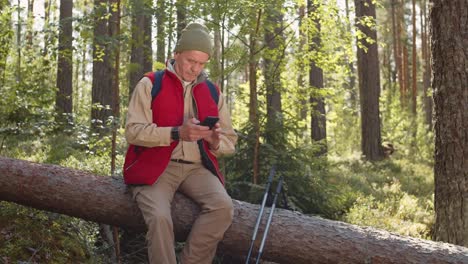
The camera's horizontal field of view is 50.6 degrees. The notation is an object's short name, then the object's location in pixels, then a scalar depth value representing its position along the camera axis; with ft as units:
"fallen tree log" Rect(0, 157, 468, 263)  14.11
